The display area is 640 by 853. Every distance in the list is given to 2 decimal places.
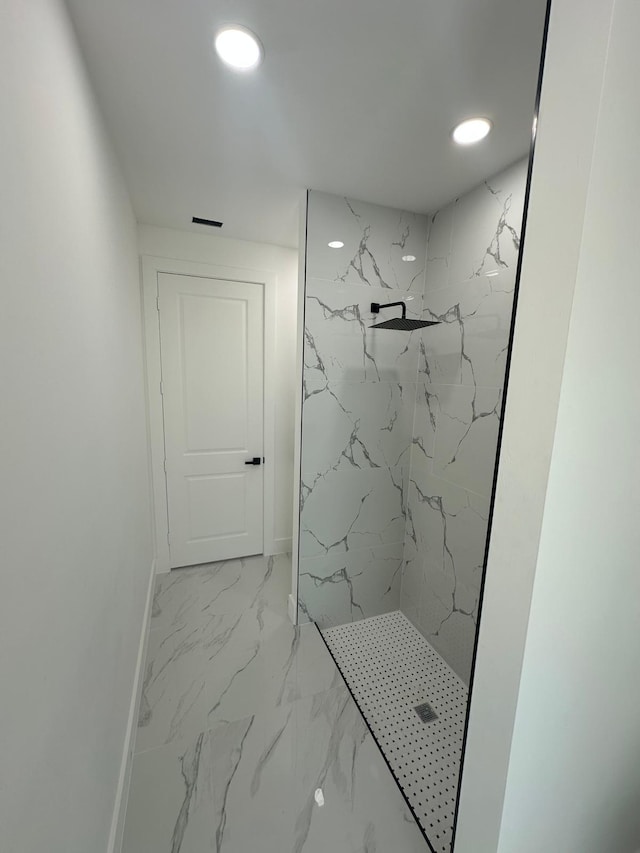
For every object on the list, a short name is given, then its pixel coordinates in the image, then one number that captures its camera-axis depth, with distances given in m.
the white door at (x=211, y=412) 2.47
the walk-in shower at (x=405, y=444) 1.65
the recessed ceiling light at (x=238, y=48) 0.96
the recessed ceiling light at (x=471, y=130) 1.29
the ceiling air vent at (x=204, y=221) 2.16
